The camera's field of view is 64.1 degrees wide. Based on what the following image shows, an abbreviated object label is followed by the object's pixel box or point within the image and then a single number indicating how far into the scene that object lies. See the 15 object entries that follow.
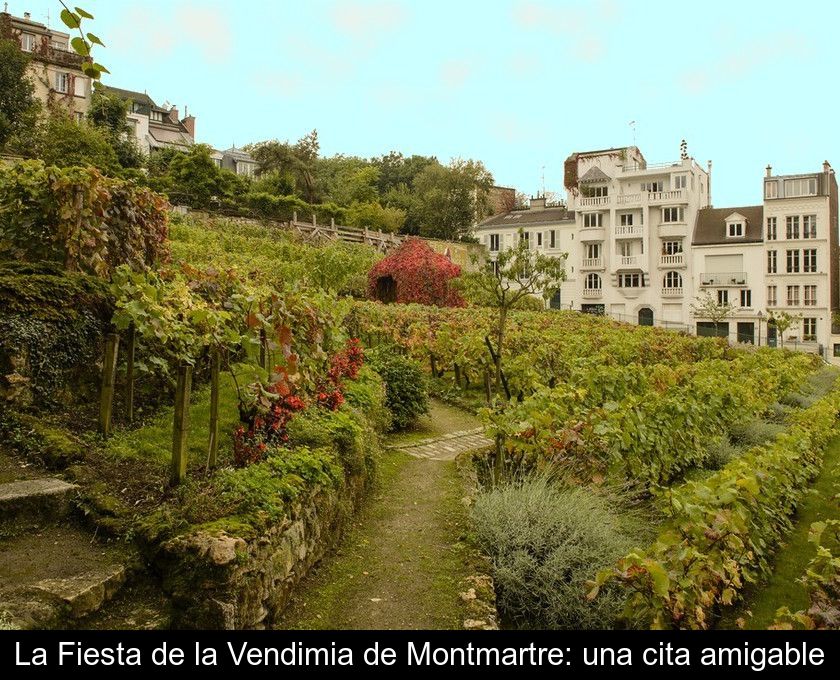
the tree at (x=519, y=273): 12.52
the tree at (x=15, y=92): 39.12
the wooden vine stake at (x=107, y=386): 6.25
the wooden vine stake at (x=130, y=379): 6.90
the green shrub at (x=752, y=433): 12.20
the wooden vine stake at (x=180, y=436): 5.39
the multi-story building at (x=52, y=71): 45.92
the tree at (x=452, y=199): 54.97
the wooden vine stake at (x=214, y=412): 5.80
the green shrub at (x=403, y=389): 11.46
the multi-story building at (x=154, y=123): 58.75
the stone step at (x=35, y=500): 4.90
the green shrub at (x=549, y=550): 5.74
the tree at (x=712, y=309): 43.38
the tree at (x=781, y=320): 38.28
